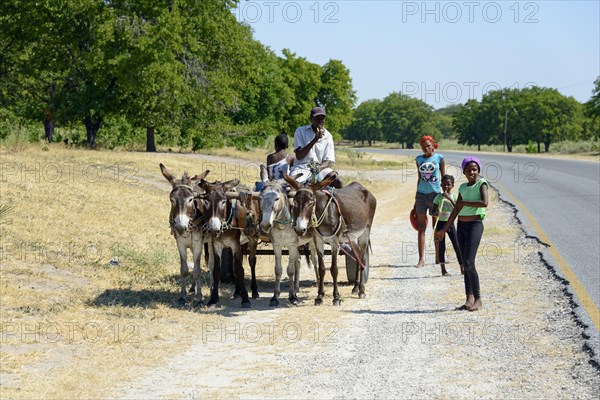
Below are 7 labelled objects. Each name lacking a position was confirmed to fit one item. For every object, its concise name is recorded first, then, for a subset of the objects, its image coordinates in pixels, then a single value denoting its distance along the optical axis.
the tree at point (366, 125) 174.38
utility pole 107.88
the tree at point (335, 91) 89.12
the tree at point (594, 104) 84.50
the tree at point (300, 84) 78.88
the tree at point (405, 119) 159.62
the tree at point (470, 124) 127.62
